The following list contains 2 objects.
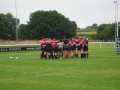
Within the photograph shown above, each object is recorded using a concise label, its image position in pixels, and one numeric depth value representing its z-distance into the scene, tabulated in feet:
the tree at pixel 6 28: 341.21
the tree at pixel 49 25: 392.06
